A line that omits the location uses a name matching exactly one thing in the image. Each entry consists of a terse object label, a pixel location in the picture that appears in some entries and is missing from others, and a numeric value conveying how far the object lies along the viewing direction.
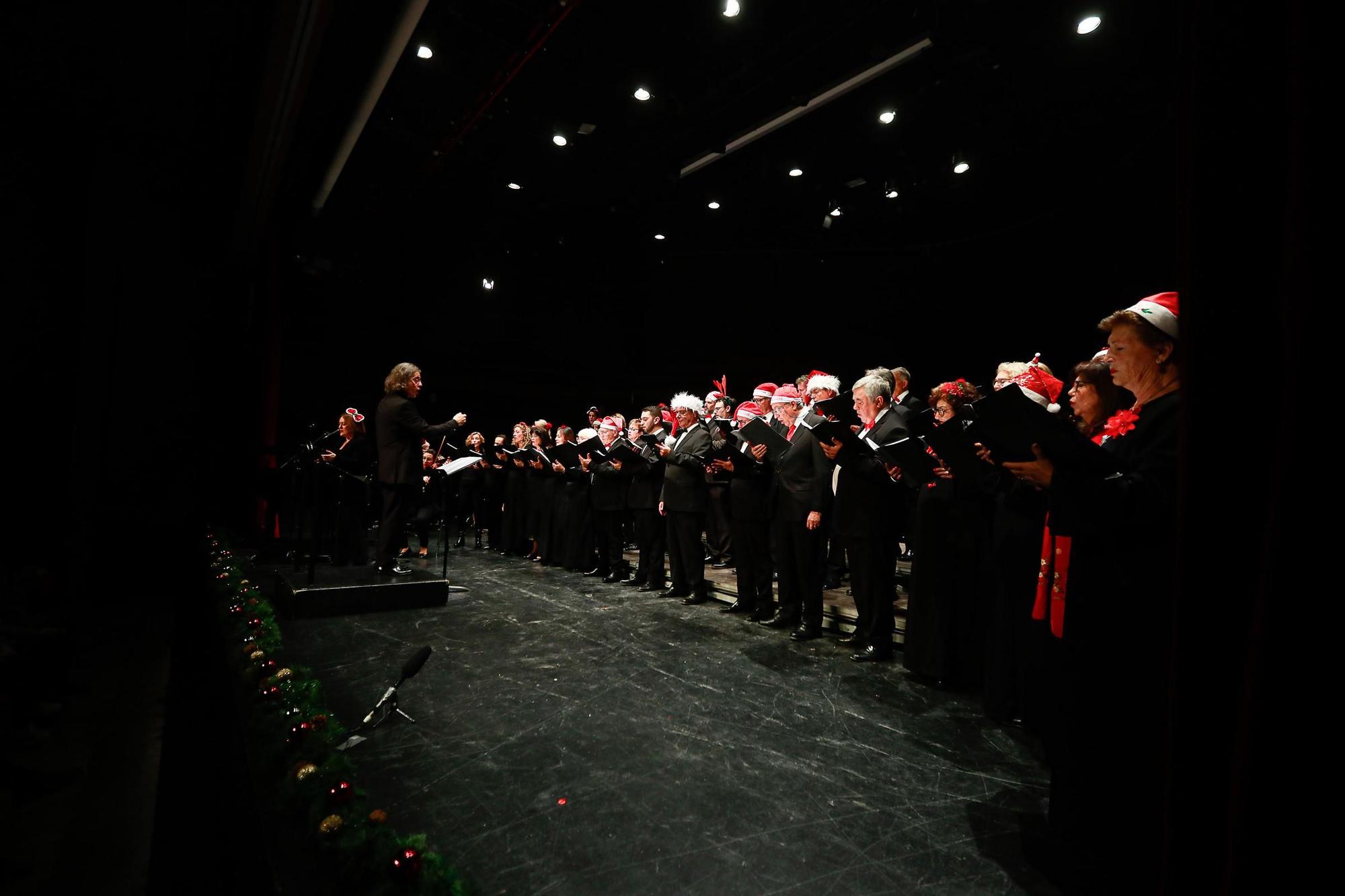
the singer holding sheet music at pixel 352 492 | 6.85
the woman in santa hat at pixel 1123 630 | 1.59
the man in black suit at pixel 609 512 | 6.86
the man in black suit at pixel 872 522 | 4.02
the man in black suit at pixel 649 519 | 6.43
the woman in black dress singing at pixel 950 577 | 3.53
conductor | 5.65
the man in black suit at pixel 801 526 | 4.53
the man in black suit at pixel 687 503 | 5.77
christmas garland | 1.62
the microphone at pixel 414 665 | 2.97
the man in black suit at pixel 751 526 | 5.14
